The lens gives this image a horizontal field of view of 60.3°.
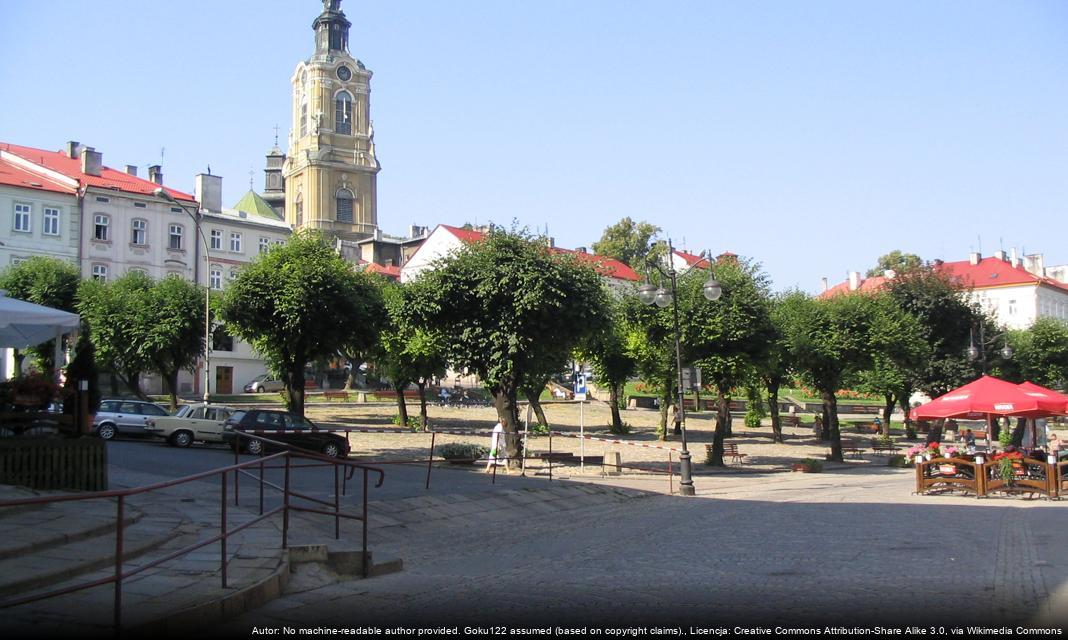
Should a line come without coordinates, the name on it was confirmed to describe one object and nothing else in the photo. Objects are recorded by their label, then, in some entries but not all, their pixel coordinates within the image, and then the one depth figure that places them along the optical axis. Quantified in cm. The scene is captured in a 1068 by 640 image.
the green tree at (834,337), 3688
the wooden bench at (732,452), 3483
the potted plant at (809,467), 3238
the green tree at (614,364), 4616
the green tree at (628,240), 9288
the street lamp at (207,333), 3534
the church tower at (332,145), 10106
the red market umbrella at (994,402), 2259
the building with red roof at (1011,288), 9025
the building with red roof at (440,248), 8169
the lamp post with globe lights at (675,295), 2218
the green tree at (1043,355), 5806
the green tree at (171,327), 4059
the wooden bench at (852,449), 4147
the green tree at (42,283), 4303
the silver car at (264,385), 6384
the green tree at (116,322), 4094
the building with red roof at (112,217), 5393
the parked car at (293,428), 2703
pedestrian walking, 2294
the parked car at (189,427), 2959
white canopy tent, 1316
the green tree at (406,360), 4041
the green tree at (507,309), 2639
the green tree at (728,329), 3112
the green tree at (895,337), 3662
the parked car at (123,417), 2969
